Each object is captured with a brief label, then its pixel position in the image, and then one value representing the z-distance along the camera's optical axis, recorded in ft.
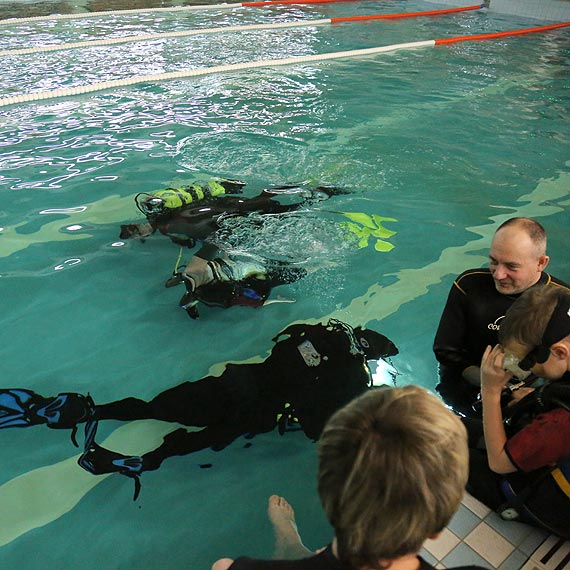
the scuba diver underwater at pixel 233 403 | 8.38
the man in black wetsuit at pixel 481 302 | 7.55
